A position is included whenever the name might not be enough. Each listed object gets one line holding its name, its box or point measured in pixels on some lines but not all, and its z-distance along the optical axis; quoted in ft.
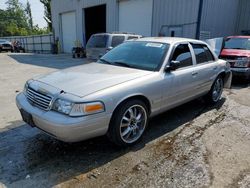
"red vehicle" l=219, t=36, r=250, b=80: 20.61
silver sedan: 7.71
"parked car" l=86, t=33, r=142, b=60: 28.35
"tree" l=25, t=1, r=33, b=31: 202.30
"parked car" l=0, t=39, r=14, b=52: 73.54
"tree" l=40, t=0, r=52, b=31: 99.26
